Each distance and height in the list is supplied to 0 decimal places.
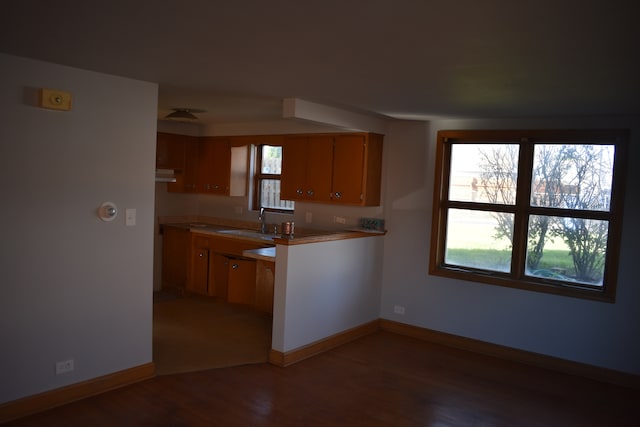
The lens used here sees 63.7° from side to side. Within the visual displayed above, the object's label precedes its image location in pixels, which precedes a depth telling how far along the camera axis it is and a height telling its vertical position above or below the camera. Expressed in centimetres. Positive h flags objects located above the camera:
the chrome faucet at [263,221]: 637 -42
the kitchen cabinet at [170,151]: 659 +42
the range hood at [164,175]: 519 +7
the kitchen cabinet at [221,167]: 669 +24
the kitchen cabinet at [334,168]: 534 +25
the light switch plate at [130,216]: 373 -26
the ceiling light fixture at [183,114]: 531 +73
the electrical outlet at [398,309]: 549 -123
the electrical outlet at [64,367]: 341 -126
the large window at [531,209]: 441 -7
